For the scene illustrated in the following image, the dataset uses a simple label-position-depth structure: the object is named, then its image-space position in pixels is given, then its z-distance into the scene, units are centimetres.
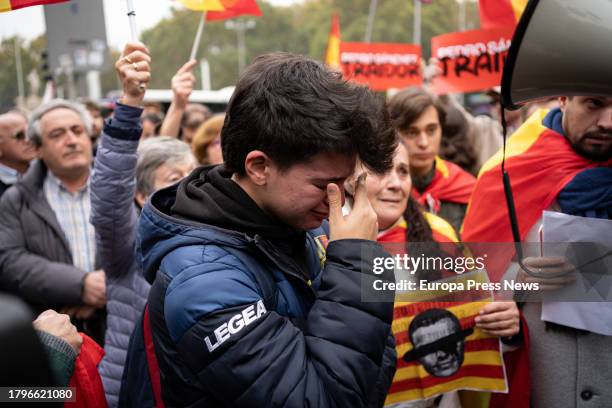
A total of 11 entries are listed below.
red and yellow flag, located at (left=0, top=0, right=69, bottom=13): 213
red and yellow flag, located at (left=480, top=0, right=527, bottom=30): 459
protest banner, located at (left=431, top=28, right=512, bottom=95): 483
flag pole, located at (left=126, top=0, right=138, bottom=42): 229
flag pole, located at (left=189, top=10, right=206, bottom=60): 338
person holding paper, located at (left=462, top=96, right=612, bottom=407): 213
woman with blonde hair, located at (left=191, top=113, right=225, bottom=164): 494
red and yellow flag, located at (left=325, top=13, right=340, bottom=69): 681
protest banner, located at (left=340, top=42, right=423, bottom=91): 606
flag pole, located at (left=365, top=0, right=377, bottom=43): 841
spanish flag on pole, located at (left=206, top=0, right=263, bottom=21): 353
